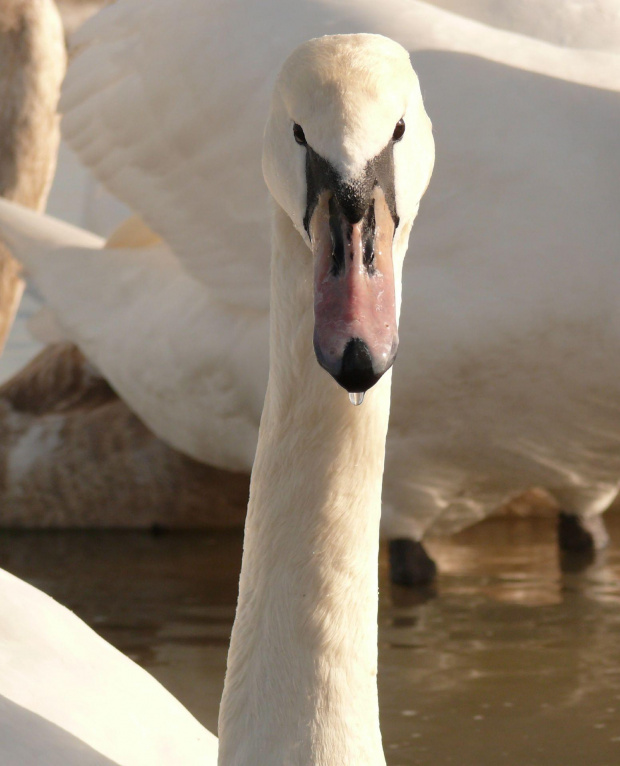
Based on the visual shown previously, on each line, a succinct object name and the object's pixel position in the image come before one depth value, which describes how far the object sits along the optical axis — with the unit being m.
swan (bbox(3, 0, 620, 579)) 7.00
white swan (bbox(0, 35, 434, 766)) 3.13
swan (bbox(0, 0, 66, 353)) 8.98
